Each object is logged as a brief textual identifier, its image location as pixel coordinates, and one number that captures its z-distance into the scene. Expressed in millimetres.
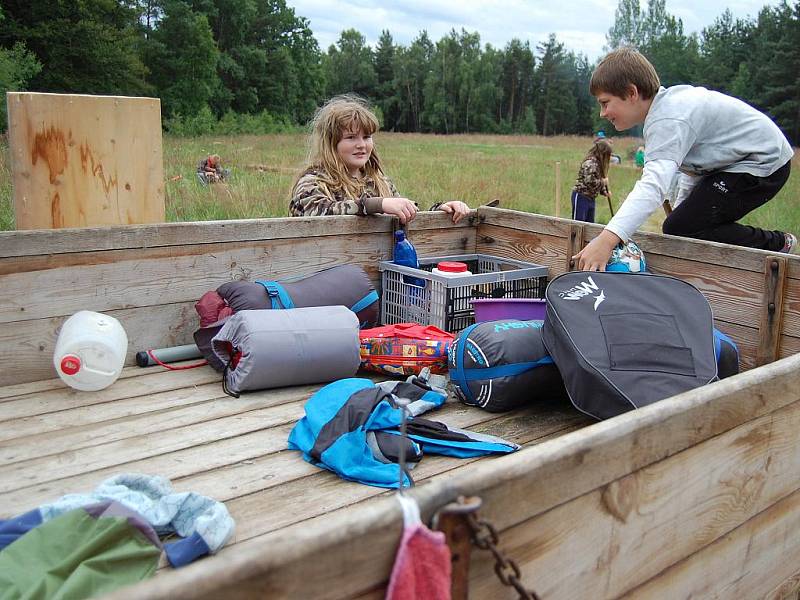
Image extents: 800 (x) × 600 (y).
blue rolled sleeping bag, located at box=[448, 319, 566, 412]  2918
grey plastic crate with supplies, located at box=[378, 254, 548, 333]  3701
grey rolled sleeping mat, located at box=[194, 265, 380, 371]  3312
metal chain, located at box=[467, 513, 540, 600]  1199
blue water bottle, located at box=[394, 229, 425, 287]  4000
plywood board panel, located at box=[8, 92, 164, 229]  3264
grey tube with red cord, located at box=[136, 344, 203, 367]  3324
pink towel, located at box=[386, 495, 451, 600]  1132
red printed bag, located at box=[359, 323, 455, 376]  3338
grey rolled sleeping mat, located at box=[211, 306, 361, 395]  3045
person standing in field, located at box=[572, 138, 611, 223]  11203
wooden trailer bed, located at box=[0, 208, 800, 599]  1261
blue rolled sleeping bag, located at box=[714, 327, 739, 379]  2910
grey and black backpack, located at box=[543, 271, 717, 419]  2615
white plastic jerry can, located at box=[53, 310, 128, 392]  2943
